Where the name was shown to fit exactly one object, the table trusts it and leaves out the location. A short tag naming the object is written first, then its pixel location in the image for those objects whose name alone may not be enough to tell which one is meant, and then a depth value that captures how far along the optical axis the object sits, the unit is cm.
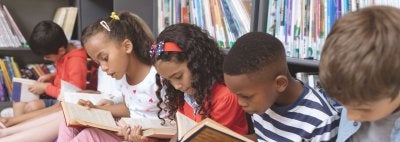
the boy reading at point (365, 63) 58
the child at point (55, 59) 184
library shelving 185
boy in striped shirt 82
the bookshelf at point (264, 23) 115
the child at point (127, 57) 136
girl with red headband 106
